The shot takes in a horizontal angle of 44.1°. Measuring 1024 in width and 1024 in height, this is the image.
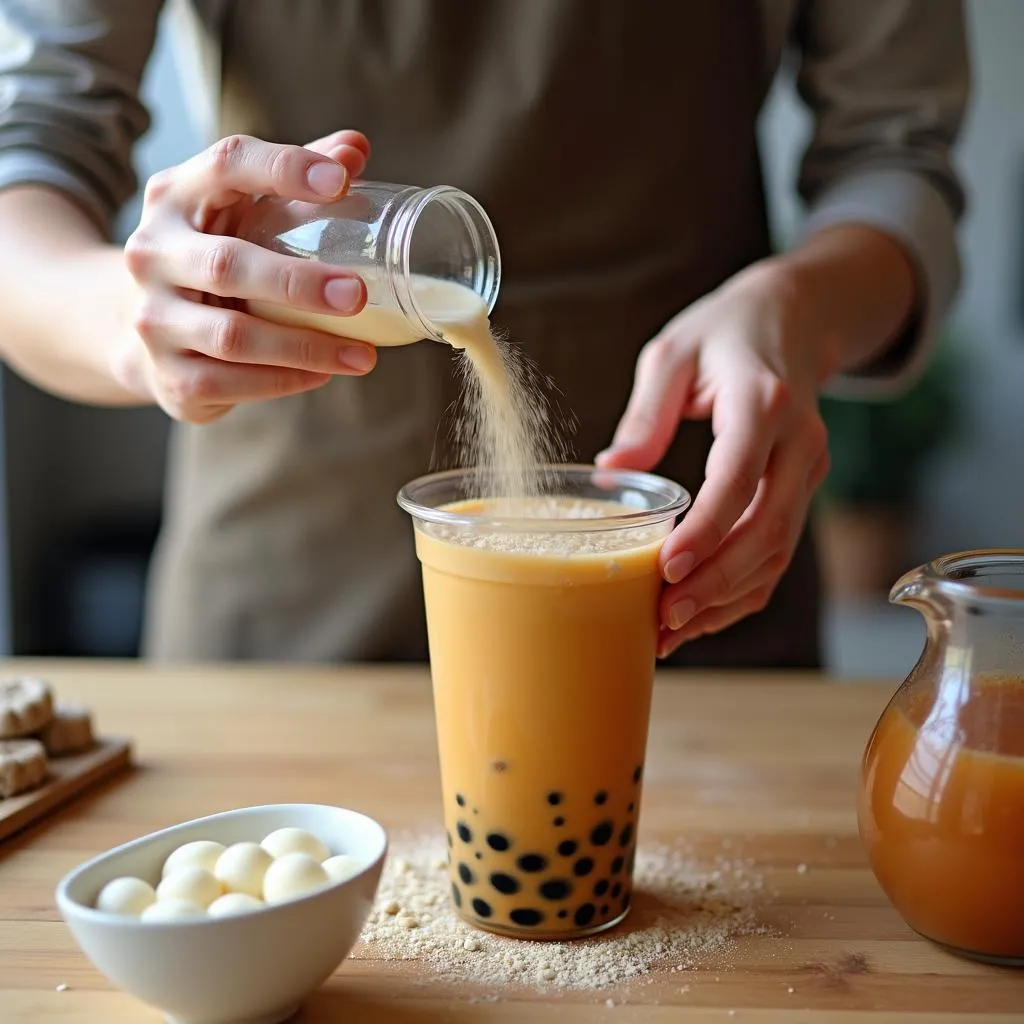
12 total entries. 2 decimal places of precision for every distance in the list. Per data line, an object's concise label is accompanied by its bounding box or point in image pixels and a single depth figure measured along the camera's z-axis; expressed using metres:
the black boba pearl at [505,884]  0.94
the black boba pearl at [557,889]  0.94
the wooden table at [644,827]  0.84
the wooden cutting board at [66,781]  1.08
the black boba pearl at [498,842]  0.94
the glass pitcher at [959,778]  0.83
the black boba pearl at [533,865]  0.94
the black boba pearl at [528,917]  0.94
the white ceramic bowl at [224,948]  0.73
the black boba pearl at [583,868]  0.94
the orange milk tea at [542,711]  0.89
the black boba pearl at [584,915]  0.95
